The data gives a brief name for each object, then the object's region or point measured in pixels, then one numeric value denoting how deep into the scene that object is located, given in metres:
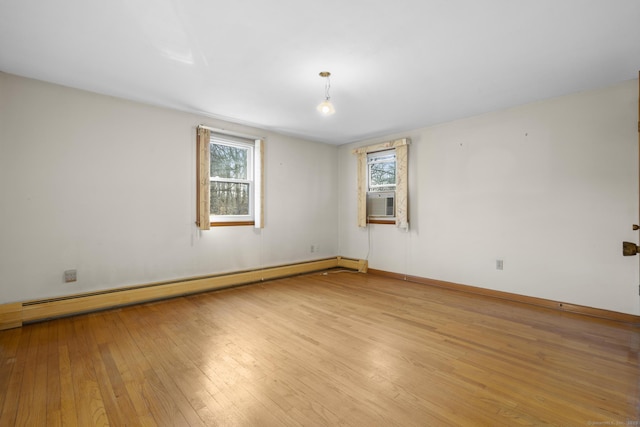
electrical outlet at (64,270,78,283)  3.15
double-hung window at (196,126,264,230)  4.10
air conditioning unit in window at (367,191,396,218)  5.12
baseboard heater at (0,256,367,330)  2.84
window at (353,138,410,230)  4.84
